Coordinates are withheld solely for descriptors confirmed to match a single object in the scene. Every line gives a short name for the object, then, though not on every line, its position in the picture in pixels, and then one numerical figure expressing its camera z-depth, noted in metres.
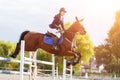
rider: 14.27
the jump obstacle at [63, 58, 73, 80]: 14.18
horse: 14.43
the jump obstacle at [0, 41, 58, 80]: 13.65
